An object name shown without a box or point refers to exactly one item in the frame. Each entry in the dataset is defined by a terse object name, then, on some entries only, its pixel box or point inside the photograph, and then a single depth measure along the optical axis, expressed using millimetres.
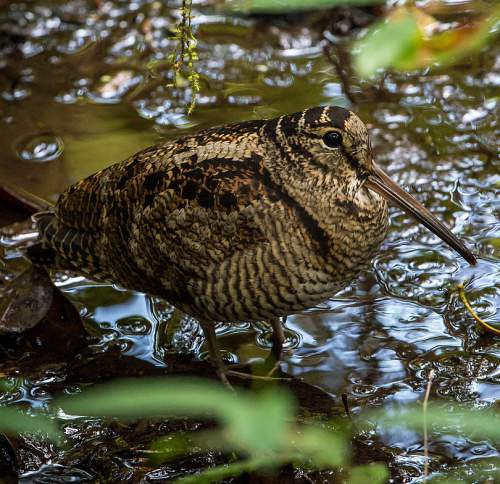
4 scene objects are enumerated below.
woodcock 7172
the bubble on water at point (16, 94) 12945
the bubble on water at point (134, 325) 9133
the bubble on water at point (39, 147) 11742
